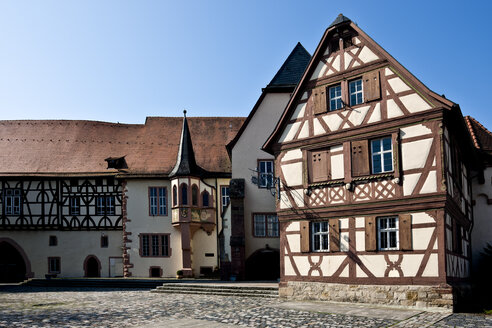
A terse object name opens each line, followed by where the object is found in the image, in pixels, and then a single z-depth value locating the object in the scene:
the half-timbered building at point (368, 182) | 16.94
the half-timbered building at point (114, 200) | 35.44
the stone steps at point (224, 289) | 21.31
